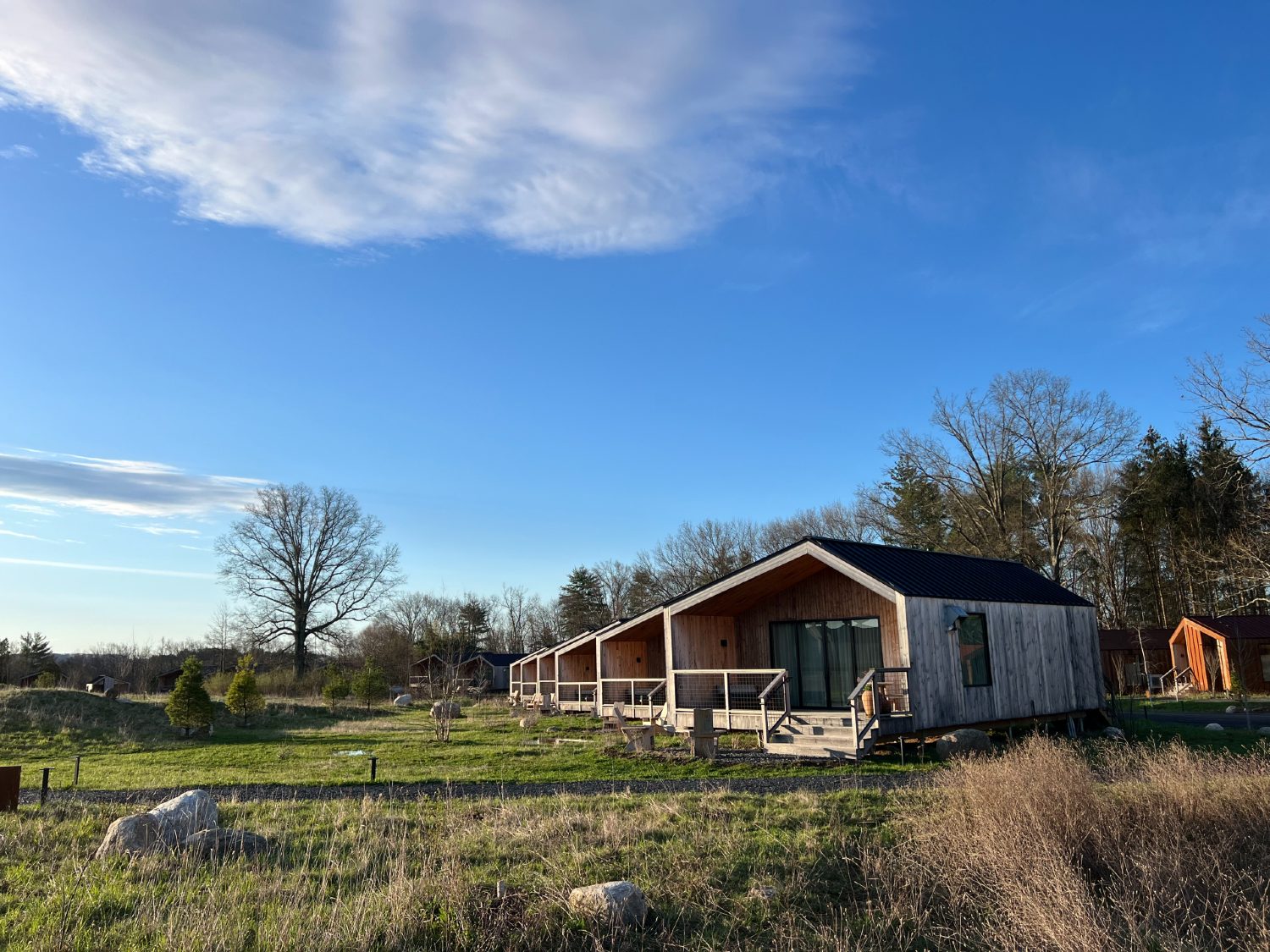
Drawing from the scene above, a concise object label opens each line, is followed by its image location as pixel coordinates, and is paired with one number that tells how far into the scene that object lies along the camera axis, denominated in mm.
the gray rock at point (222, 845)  8078
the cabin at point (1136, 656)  38062
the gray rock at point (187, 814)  8539
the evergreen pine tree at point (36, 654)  47344
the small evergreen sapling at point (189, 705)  23500
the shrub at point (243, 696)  26203
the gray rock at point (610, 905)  6430
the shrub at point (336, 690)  33312
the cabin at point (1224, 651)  33719
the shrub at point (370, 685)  34594
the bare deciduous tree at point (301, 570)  47406
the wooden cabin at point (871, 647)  15859
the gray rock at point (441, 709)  20734
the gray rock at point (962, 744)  15148
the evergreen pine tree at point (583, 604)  60062
